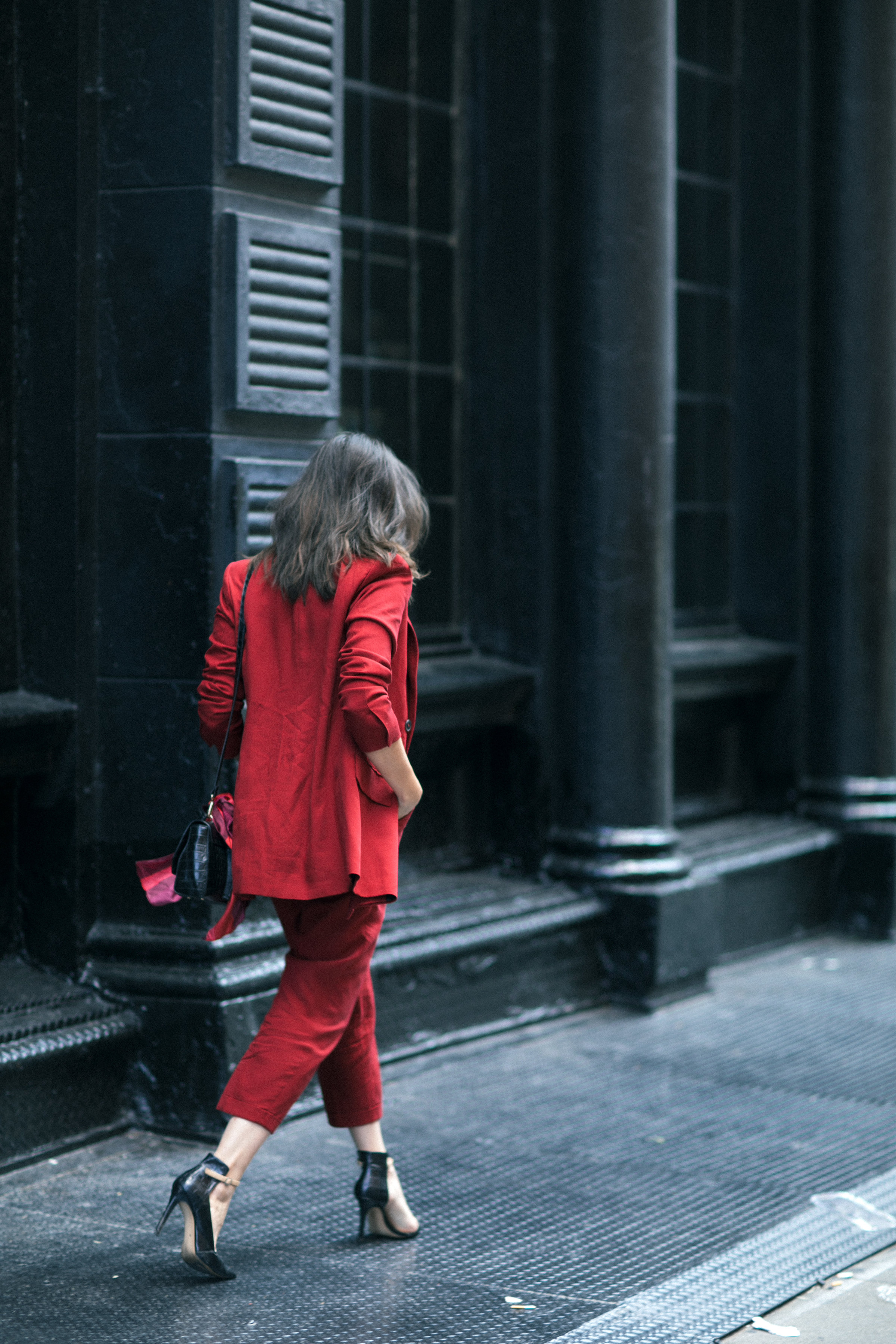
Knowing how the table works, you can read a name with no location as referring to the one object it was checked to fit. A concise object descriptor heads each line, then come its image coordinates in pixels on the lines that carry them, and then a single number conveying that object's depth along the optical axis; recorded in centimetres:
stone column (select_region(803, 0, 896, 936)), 832
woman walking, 405
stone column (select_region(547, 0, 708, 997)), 682
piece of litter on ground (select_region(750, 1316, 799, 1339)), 388
